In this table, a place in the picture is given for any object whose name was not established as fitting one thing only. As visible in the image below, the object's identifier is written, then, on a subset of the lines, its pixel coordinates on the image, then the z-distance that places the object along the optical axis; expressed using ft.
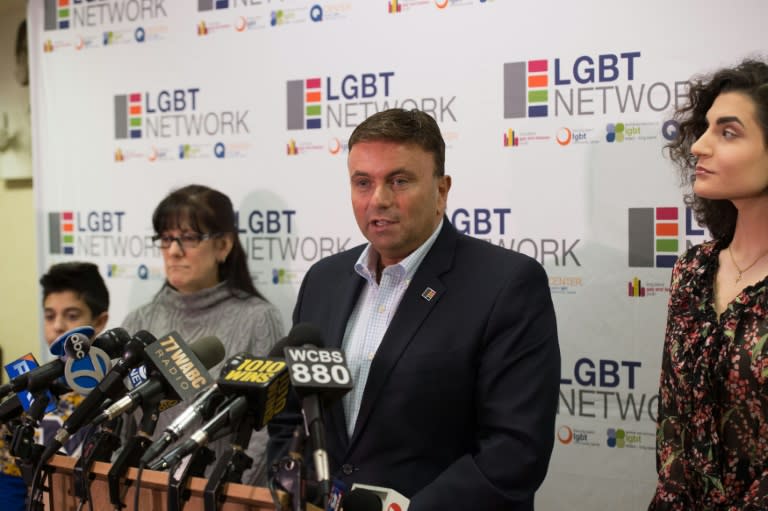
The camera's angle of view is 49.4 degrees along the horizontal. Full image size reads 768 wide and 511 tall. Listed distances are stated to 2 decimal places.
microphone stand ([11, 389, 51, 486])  5.70
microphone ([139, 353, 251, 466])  4.40
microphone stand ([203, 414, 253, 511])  4.59
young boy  10.29
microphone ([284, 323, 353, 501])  4.04
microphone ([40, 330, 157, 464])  5.17
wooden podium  4.70
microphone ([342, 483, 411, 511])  5.19
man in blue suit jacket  6.44
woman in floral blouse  6.13
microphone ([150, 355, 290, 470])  4.31
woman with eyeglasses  10.17
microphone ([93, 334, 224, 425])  4.83
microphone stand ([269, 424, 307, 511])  4.18
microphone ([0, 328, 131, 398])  5.61
